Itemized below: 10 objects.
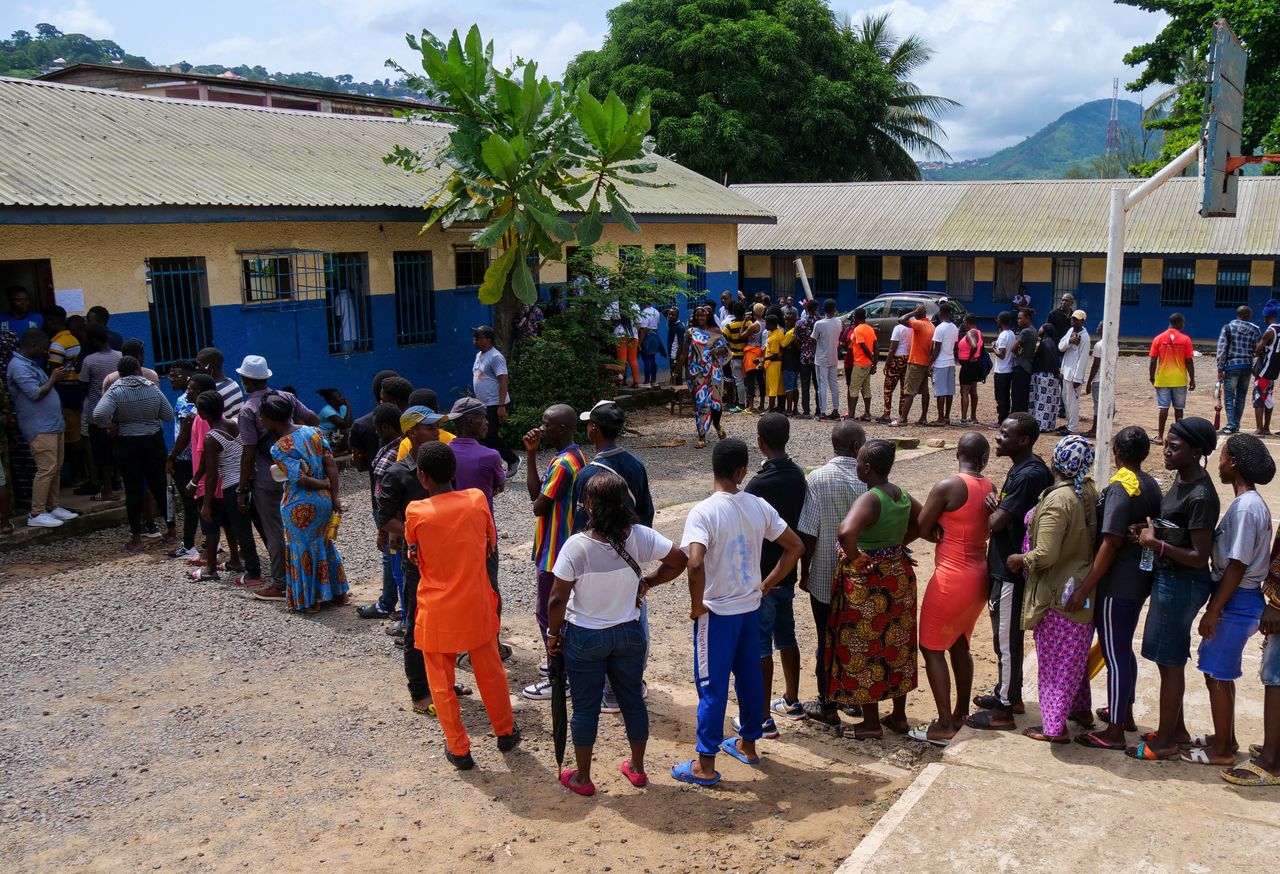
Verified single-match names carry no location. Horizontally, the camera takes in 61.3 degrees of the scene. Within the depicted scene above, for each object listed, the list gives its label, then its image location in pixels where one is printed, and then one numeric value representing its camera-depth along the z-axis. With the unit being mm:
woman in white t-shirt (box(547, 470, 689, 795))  4695
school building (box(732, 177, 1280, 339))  25219
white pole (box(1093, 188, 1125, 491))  8820
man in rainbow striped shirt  5492
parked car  23984
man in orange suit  5102
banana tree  12719
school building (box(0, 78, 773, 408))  10656
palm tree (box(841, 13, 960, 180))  37094
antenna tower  88906
